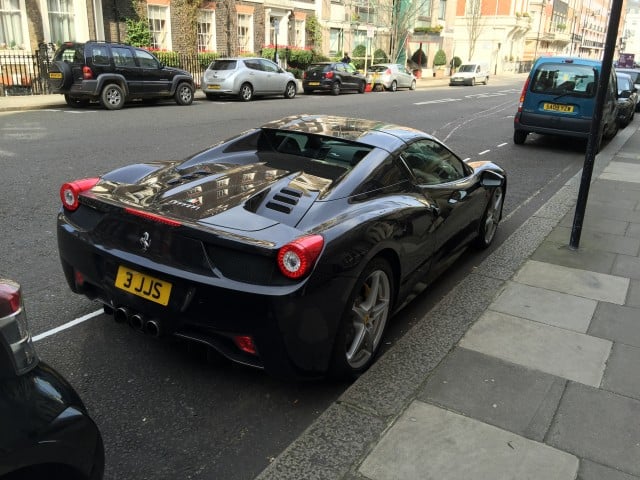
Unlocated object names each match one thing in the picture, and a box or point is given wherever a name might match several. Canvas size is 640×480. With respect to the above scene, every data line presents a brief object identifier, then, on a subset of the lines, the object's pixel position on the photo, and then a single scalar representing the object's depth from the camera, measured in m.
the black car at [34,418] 1.54
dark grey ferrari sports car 2.81
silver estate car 19.72
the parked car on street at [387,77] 30.47
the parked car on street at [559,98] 11.61
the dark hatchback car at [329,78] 24.64
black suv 15.49
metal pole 5.29
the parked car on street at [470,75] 40.00
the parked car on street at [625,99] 15.76
